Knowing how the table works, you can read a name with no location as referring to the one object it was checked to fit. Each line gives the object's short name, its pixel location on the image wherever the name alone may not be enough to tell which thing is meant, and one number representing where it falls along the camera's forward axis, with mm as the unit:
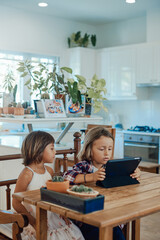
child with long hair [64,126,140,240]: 2217
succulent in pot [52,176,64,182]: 1714
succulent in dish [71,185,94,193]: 1612
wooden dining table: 1493
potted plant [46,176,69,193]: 1676
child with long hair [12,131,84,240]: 2016
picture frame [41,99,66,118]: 2752
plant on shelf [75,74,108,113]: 2742
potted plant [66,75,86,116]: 2744
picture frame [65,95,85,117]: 2910
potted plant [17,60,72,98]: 2807
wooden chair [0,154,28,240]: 1904
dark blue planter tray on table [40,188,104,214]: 1525
